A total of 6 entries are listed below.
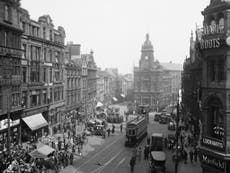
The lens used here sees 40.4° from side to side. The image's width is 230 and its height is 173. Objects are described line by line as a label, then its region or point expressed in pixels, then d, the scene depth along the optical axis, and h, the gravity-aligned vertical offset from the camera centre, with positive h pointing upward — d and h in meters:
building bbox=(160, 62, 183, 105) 115.45 +0.38
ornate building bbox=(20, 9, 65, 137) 41.03 +0.72
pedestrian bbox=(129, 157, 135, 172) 30.47 -8.40
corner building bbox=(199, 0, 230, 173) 20.91 -0.67
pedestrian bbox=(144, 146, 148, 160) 36.28 -8.88
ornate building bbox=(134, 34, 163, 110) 102.19 -0.35
